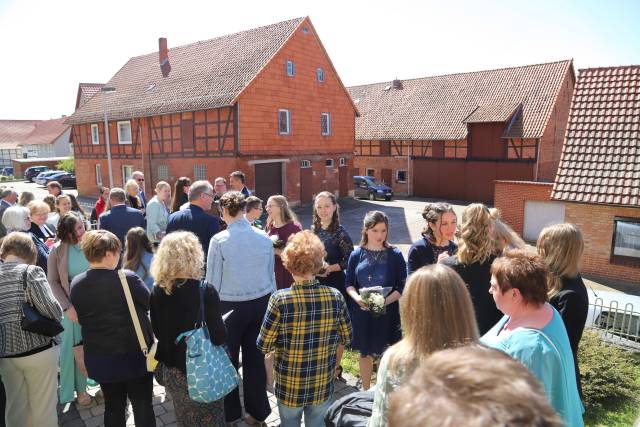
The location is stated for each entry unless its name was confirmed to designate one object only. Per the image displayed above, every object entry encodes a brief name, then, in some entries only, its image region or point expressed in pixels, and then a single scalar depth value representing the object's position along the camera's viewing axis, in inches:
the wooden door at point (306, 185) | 976.9
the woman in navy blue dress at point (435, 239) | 184.4
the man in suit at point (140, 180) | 350.7
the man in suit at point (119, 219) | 238.5
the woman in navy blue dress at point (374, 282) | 183.2
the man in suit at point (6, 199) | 271.9
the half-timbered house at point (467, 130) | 1032.8
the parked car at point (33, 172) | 1738.4
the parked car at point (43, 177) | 1561.5
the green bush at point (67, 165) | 1669.2
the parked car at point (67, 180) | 1491.1
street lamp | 921.7
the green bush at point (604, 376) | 199.5
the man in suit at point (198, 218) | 214.7
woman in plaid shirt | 133.0
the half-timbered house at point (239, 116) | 850.1
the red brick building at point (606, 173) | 450.3
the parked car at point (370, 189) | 1098.1
